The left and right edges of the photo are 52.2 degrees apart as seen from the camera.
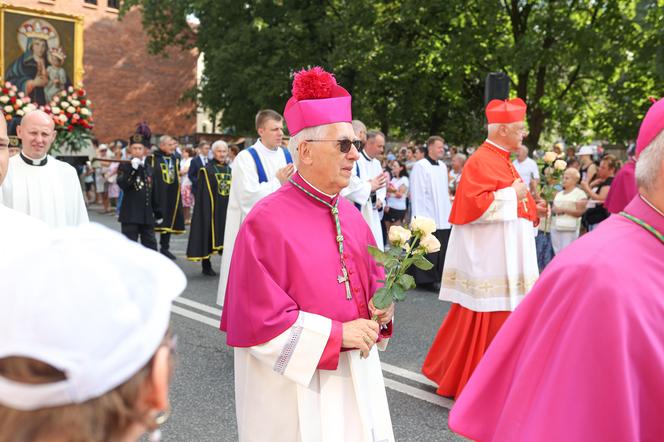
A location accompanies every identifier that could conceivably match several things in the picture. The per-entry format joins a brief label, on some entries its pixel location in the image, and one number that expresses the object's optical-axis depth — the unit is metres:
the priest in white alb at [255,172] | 6.44
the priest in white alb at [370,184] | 7.14
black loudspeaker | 7.82
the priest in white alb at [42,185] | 5.66
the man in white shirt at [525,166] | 11.36
